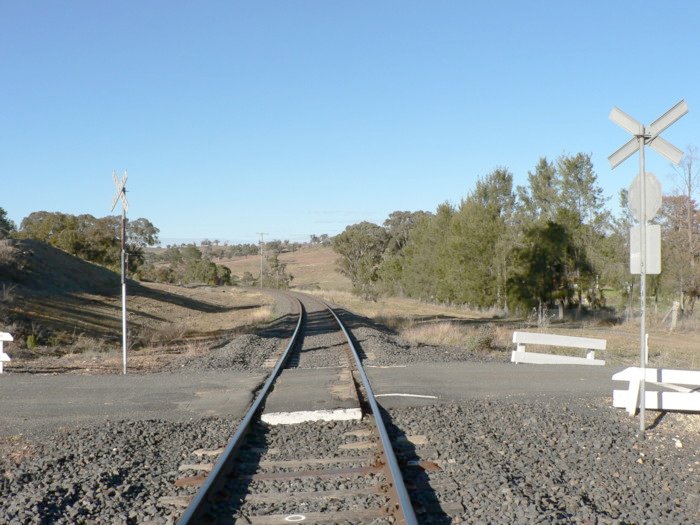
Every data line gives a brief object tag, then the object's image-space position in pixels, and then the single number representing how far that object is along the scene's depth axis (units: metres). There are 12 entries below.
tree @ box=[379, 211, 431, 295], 75.19
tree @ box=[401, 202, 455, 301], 55.53
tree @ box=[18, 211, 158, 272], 71.06
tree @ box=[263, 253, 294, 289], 111.94
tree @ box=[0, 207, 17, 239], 65.50
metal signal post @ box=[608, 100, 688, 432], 8.84
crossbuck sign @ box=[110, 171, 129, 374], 15.16
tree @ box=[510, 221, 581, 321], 48.34
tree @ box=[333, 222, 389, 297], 92.88
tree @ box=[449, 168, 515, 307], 50.03
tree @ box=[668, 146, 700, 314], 39.44
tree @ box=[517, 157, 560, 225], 50.25
